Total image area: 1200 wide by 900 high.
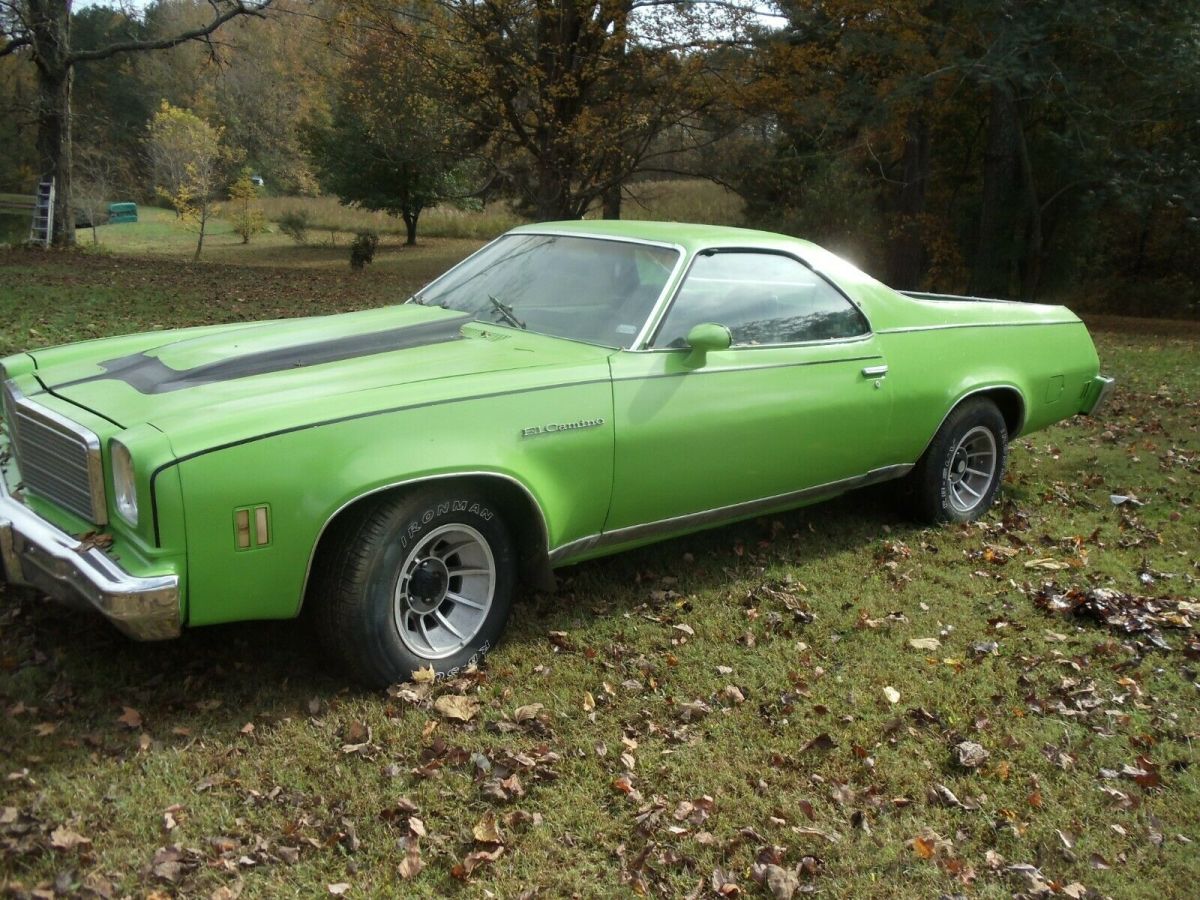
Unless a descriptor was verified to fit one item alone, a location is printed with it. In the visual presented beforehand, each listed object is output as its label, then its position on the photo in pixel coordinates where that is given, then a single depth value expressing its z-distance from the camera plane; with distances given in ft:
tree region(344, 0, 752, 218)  65.87
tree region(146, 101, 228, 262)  109.19
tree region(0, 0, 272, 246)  71.56
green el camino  10.70
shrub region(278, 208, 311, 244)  126.52
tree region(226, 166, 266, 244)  129.08
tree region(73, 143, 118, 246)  111.34
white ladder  71.61
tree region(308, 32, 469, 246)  71.31
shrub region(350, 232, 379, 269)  88.12
